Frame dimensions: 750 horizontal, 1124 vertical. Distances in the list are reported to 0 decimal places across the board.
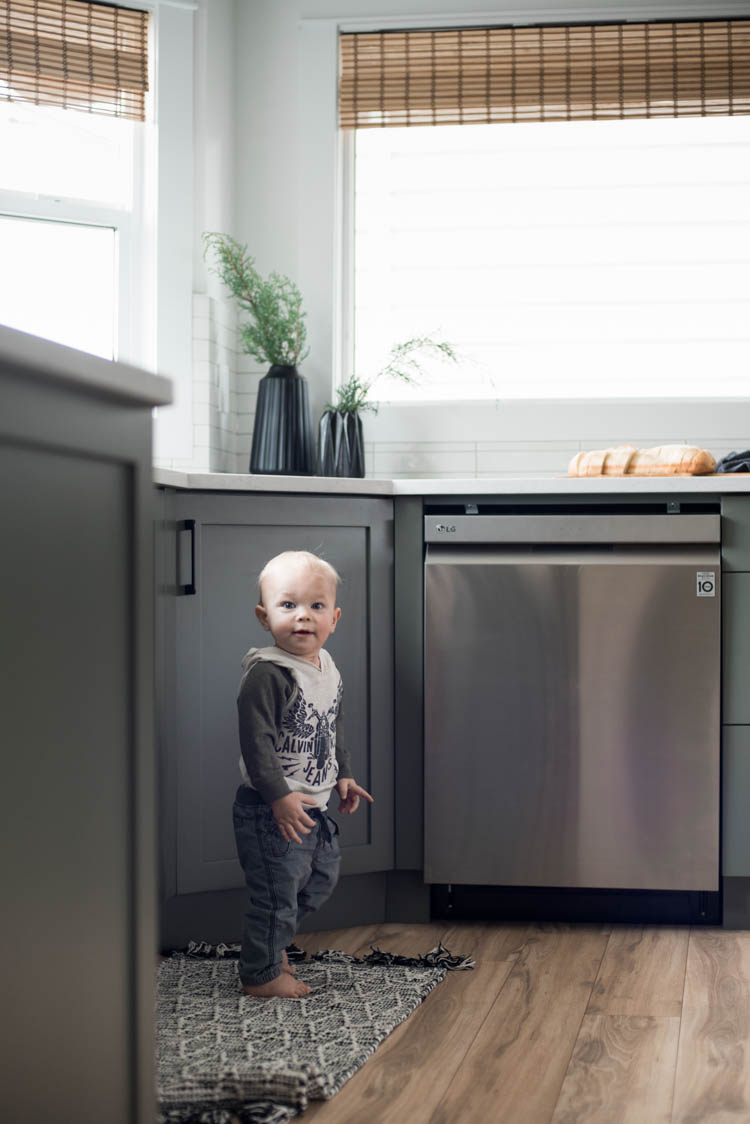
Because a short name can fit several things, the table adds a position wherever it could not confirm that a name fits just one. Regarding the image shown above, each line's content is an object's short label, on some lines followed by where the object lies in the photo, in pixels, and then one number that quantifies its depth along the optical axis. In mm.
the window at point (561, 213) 2936
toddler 1868
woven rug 1479
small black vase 2768
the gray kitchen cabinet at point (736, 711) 2229
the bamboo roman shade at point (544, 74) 2914
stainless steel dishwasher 2223
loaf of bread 2408
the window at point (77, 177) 2664
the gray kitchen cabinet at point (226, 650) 2070
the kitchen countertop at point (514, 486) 2195
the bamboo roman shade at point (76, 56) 2641
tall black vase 2744
